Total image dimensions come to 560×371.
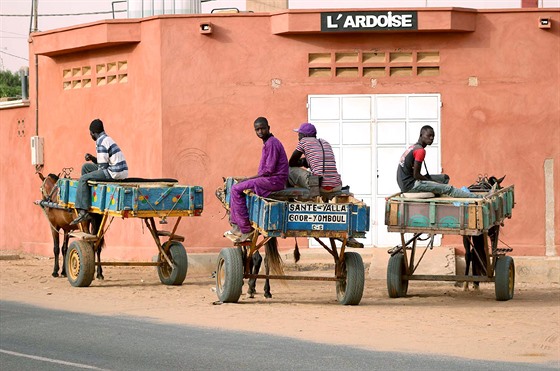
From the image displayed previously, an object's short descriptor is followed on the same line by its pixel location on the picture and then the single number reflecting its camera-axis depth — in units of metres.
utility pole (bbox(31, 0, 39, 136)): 26.50
